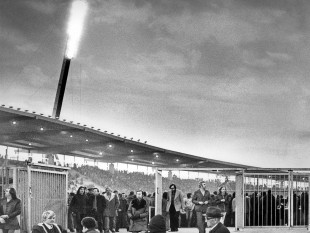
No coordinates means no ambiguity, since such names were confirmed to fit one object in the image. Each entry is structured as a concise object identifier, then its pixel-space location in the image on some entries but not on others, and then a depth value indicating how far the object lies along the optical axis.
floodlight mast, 38.81
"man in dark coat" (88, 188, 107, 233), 22.84
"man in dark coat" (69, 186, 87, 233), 22.07
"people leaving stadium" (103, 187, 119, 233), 24.34
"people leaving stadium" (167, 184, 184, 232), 23.47
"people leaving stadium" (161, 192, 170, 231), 24.42
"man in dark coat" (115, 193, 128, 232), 28.07
